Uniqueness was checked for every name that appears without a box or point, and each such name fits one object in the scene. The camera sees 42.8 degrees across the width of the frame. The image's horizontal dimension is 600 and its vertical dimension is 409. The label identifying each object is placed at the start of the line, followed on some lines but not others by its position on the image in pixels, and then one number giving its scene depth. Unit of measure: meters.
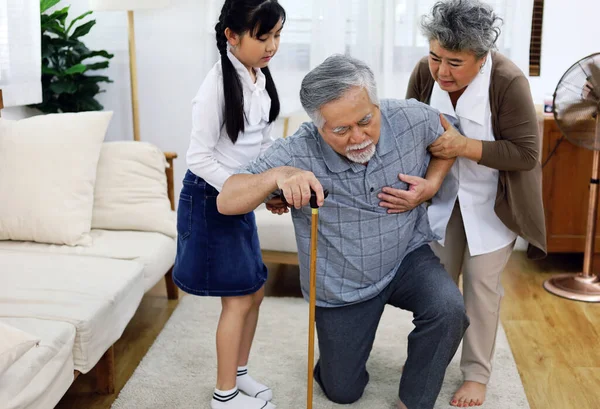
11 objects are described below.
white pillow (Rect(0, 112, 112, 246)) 2.89
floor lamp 3.68
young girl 2.15
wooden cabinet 3.71
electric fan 3.27
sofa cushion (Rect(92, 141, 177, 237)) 3.17
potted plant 3.79
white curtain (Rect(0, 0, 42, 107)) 3.27
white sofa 2.13
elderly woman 2.18
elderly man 2.08
